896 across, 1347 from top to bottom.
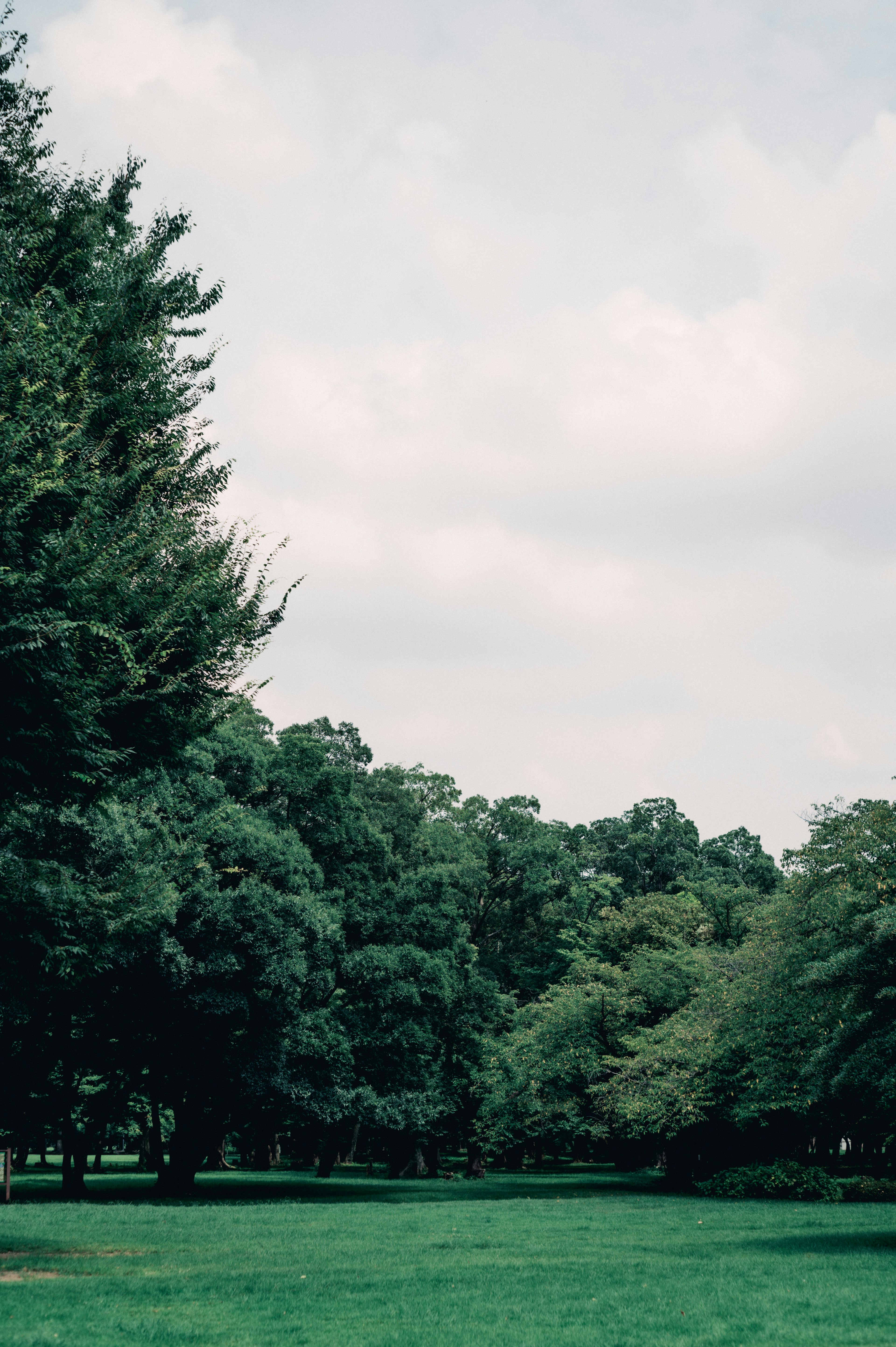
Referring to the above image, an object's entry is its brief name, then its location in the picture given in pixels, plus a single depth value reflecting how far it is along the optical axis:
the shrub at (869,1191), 31.91
